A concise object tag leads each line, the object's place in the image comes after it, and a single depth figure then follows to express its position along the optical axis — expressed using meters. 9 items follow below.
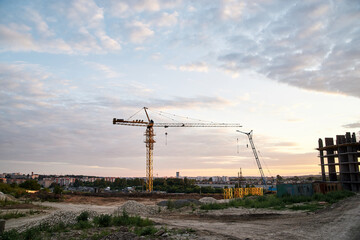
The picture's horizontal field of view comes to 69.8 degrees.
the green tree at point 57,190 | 54.29
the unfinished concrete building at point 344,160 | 40.59
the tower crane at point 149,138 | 82.06
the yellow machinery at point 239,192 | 44.91
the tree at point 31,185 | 79.24
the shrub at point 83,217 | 18.55
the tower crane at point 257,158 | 81.02
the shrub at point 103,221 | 17.44
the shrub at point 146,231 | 14.29
